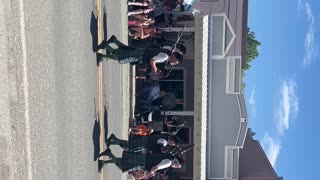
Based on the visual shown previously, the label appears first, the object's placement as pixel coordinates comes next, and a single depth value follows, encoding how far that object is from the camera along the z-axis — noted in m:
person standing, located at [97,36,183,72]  11.55
